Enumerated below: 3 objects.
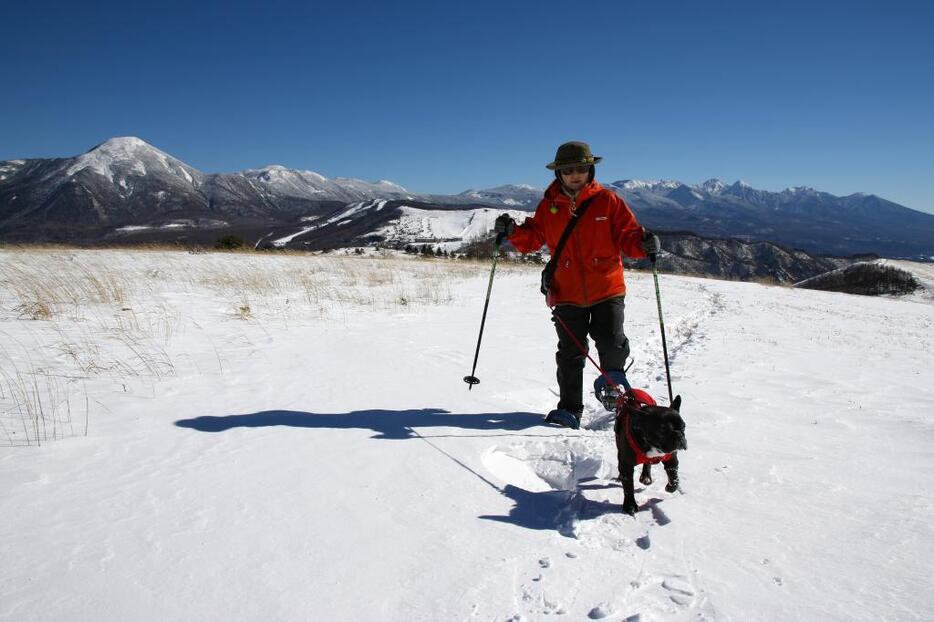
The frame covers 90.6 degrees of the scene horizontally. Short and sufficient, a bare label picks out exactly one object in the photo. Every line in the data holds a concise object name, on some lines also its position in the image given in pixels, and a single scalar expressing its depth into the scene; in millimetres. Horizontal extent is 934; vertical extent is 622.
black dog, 2371
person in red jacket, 3627
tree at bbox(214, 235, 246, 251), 21369
